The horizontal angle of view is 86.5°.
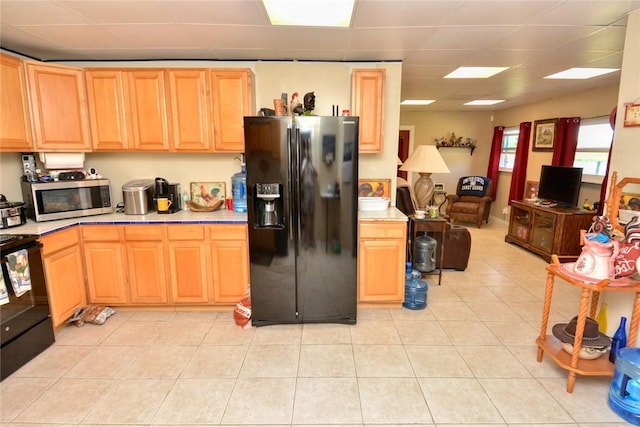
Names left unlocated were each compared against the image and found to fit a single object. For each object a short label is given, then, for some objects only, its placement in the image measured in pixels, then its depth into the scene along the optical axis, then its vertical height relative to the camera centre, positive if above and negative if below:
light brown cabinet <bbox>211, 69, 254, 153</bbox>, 3.11 +0.48
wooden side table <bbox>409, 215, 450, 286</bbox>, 3.83 -0.76
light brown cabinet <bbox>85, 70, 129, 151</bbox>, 3.08 +0.42
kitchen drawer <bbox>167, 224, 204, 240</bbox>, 3.05 -0.68
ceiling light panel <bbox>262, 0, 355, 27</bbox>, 2.17 +0.97
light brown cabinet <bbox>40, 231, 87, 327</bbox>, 2.65 -0.96
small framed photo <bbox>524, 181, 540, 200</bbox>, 6.14 -0.56
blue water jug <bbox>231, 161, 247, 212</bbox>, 3.35 -0.35
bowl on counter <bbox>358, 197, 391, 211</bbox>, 3.44 -0.47
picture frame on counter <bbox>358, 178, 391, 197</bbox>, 3.69 -0.32
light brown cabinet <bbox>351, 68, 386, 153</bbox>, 3.21 +0.50
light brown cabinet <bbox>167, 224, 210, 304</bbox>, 3.06 -0.98
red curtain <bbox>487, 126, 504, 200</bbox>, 7.12 +0.07
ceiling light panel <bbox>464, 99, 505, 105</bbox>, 6.02 +1.03
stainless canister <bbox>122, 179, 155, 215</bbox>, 3.19 -0.39
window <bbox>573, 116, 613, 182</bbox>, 4.79 +0.18
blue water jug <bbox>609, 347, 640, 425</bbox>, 1.86 -1.27
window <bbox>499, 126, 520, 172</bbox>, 6.95 +0.22
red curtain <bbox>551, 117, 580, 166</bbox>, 5.15 +0.28
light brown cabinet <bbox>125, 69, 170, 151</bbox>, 3.09 +0.41
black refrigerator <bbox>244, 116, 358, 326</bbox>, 2.68 -0.50
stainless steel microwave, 2.80 -0.38
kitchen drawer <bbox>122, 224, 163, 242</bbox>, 3.04 -0.68
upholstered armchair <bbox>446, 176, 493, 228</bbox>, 6.81 -0.87
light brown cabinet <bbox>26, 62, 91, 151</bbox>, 2.82 +0.40
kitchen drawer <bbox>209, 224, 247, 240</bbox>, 3.06 -0.68
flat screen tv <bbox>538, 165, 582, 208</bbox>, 4.76 -0.38
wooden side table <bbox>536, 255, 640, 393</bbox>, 1.96 -1.06
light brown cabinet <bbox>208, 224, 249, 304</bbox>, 3.07 -0.95
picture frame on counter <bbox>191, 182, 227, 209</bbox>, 3.61 -0.38
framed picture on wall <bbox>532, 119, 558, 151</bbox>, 5.61 +0.43
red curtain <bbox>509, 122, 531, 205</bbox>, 6.30 -0.10
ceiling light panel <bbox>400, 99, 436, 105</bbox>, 6.20 +1.04
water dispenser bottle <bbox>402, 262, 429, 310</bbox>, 3.29 -1.30
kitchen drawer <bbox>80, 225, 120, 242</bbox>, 3.01 -0.69
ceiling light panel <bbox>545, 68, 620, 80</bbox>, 3.80 +1.00
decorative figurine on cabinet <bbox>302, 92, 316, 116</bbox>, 3.01 +0.49
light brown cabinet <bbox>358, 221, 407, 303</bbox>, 3.11 -0.94
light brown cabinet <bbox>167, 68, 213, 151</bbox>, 3.10 +0.42
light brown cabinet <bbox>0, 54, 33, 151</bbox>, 2.59 +0.36
